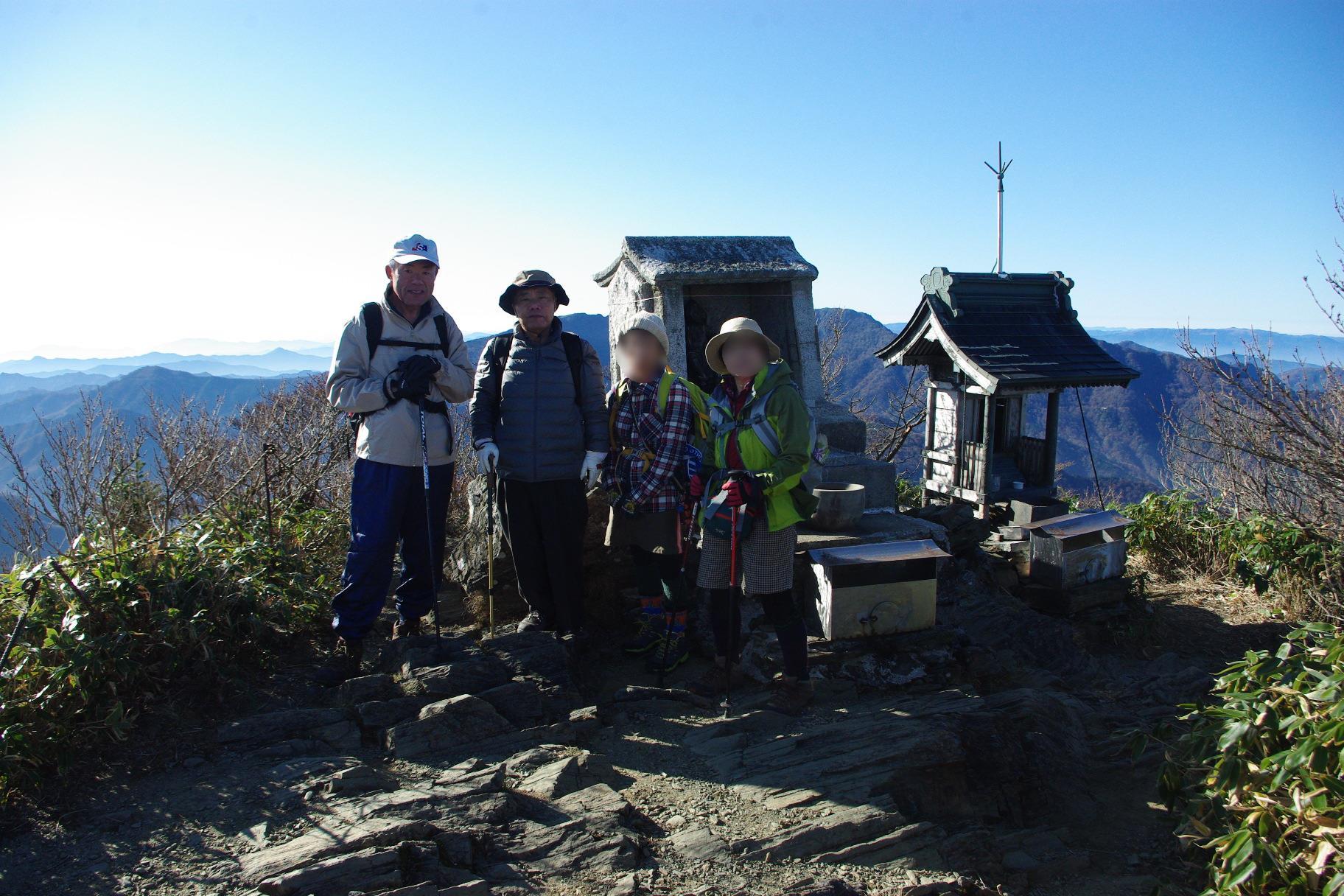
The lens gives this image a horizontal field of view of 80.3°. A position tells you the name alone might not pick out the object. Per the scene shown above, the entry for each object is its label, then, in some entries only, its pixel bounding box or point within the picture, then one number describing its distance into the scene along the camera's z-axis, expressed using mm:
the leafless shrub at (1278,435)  6430
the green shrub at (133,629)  3445
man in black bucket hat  4508
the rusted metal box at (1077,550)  6520
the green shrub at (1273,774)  2531
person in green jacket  4105
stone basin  5742
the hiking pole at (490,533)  4668
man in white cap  4316
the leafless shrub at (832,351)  20688
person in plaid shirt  4508
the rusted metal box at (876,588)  4656
